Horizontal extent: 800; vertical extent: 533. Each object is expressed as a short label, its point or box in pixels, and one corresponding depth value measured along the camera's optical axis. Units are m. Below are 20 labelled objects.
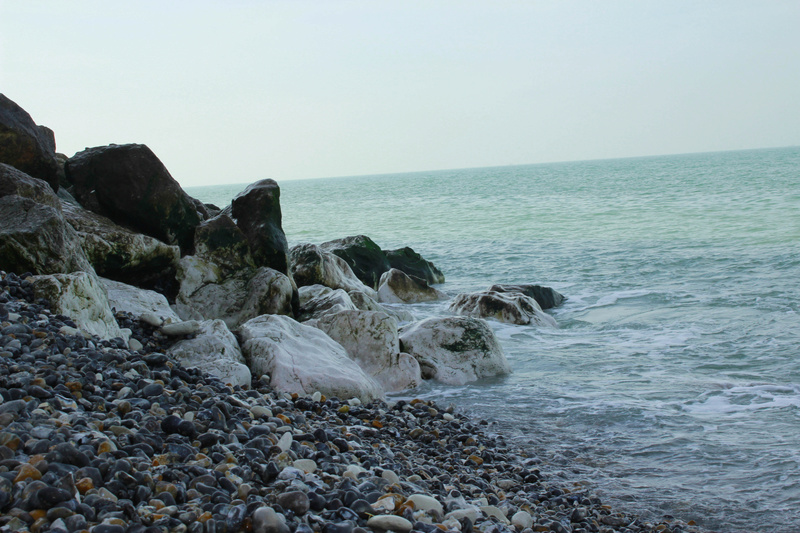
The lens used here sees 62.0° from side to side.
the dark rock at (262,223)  9.39
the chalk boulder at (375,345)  7.25
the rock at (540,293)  12.23
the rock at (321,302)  8.89
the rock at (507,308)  10.78
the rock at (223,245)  8.99
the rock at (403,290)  13.30
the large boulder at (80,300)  5.33
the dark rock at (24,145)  7.91
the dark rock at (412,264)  15.37
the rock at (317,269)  10.98
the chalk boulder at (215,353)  5.71
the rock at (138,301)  6.79
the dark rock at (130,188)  8.77
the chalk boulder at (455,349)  7.68
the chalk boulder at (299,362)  6.08
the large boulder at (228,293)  8.57
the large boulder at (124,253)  7.70
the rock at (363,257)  14.41
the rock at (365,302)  10.15
